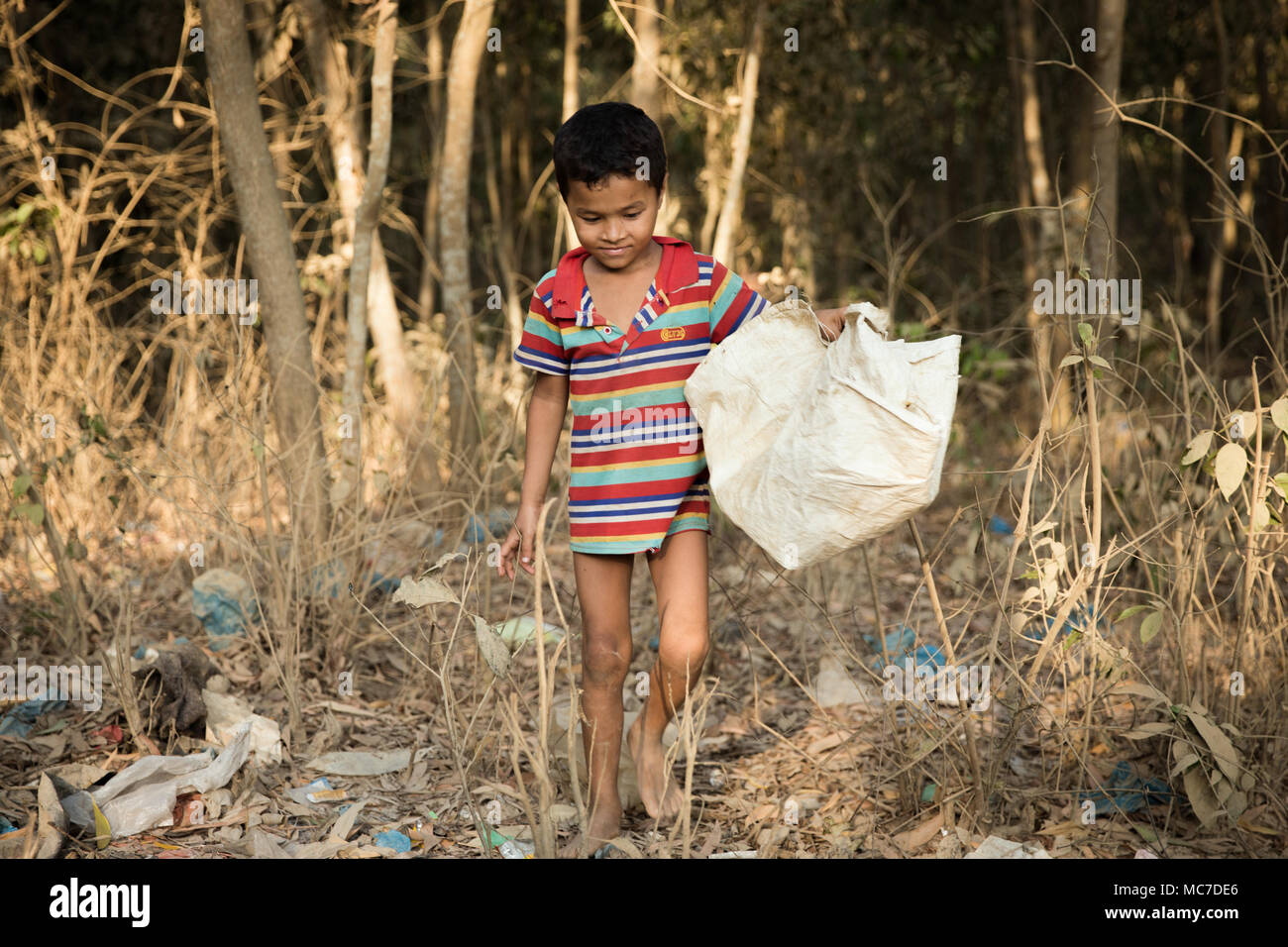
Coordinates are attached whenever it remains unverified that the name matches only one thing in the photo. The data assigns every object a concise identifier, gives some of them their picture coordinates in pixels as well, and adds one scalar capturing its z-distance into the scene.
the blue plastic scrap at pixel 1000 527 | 4.49
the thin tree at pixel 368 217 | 3.51
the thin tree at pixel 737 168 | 4.71
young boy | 2.15
